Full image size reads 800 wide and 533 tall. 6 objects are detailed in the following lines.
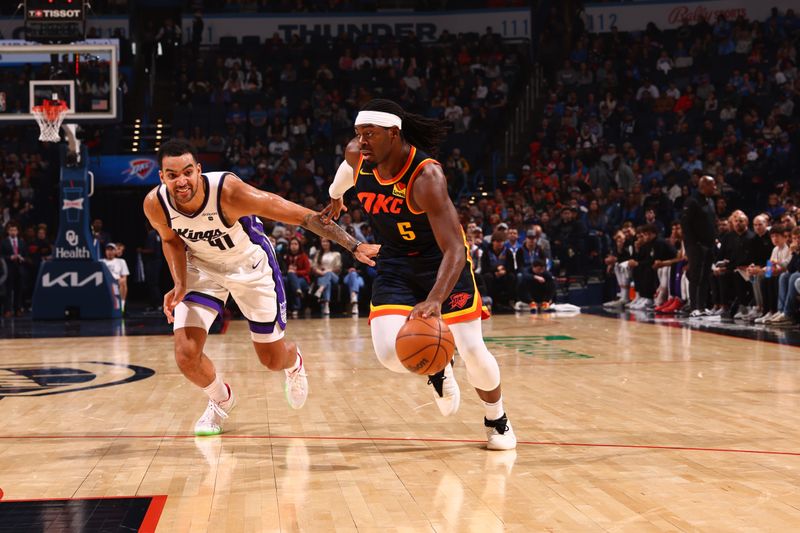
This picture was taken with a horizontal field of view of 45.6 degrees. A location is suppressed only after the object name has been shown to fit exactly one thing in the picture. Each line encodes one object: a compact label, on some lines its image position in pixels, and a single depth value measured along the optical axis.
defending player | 5.34
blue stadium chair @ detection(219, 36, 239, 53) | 25.12
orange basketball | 4.52
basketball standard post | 14.99
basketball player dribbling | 4.82
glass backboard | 13.78
